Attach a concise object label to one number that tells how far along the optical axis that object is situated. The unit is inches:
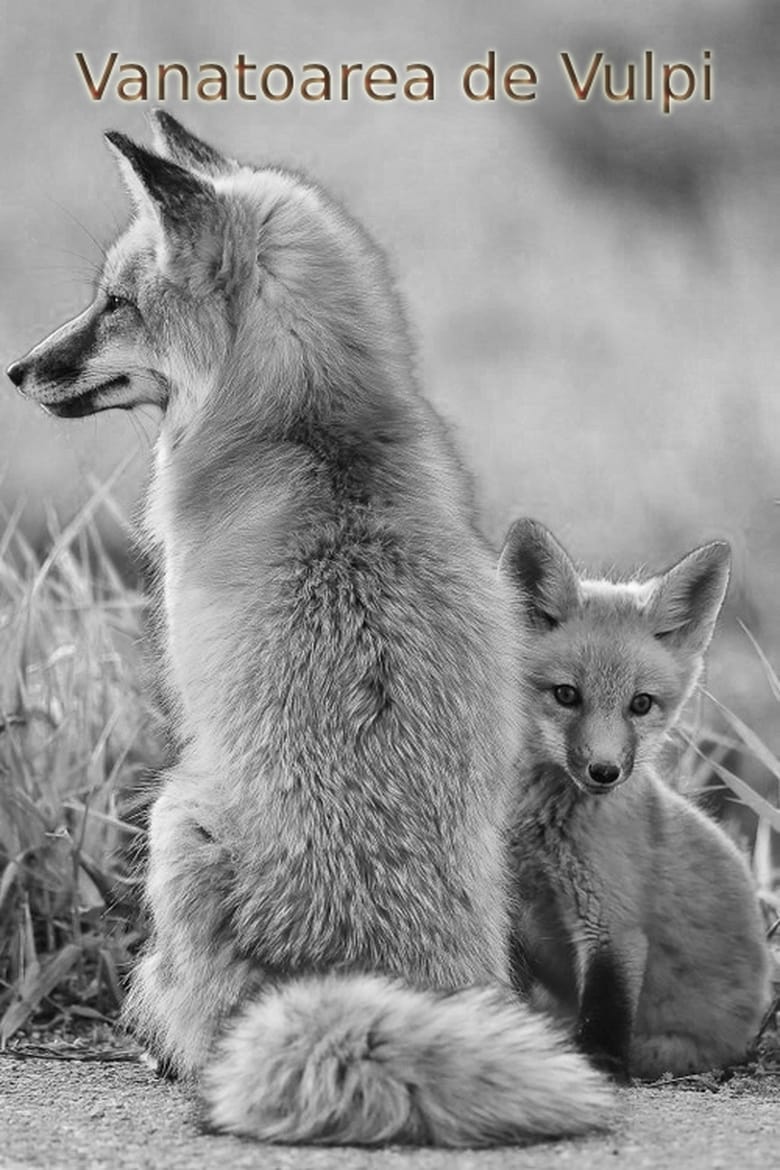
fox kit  304.2
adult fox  237.8
